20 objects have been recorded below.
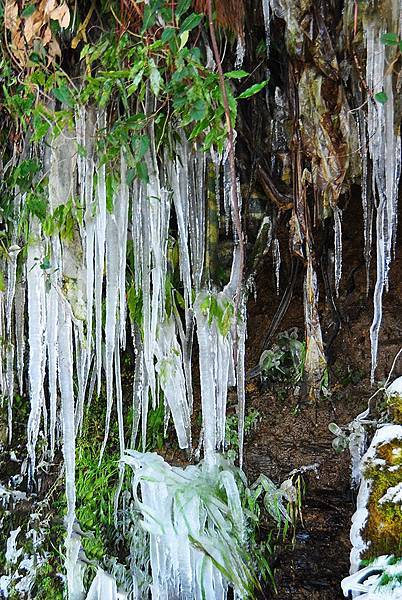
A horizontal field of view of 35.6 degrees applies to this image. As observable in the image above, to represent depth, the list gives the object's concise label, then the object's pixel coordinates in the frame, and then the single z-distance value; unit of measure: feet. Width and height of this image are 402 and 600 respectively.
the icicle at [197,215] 7.91
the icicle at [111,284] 7.81
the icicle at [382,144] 6.59
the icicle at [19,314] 9.48
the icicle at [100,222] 7.64
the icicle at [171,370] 8.37
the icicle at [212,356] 7.86
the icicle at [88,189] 7.66
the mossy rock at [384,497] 5.84
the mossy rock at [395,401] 7.03
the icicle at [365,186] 7.48
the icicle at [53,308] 8.11
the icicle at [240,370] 8.06
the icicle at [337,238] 8.10
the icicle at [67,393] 7.95
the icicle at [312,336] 8.61
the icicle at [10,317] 8.92
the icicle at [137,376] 8.80
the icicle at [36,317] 8.12
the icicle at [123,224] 7.63
